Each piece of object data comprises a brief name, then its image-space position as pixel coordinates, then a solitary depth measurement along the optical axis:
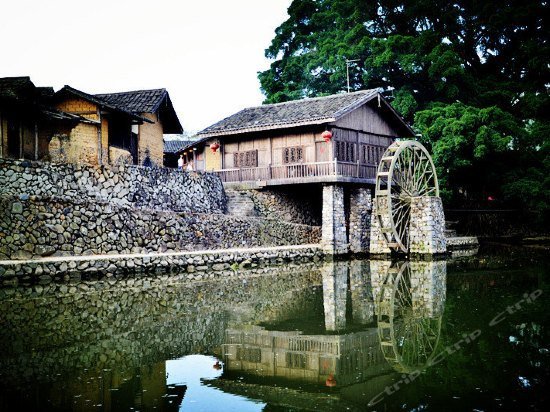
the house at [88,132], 23.73
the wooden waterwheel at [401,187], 23.77
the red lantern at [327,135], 24.34
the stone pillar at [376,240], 24.56
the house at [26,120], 20.09
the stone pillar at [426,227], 23.86
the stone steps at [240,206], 26.30
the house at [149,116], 27.41
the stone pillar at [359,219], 25.77
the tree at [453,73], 29.80
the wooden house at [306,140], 25.16
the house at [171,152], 41.69
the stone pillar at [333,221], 24.31
